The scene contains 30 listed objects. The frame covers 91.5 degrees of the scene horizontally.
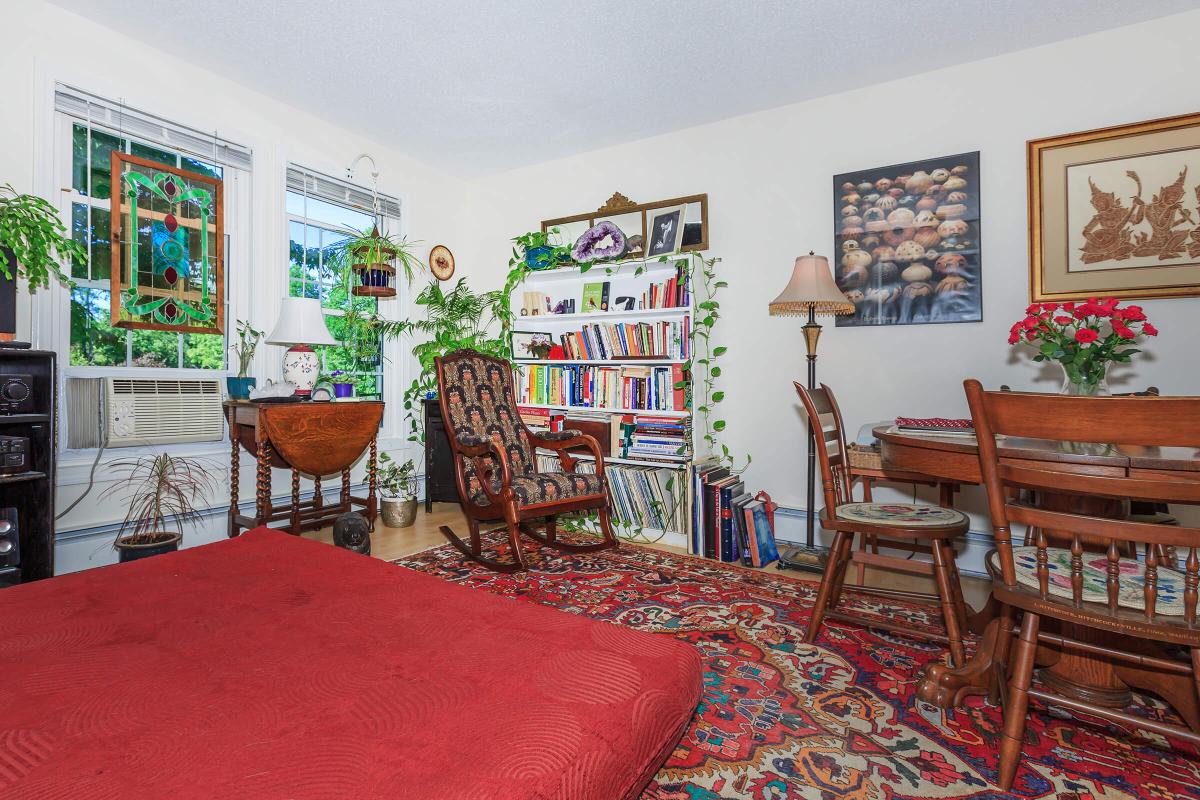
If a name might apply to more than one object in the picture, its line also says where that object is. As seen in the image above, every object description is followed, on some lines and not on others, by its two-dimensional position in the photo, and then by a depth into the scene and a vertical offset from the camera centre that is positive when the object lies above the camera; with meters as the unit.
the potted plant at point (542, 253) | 3.86 +0.98
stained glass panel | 2.84 +0.79
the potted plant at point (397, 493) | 3.67 -0.61
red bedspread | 0.64 -0.39
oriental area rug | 1.31 -0.87
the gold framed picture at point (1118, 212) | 2.49 +0.81
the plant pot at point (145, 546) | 2.50 -0.61
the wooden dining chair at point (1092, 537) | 1.09 -0.30
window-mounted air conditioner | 2.72 -0.04
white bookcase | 3.35 +0.50
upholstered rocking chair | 2.72 -0.33
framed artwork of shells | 2.89 +0.79
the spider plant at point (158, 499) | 2.57 -0.47
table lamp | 3.09 +0.35
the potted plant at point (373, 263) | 3.52 +0.84
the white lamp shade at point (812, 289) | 2.84 +0.53
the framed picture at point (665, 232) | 3.60 +1.04
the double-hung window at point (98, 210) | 2.71 +0.93
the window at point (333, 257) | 3.63 +0.93
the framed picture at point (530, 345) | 3.84 +0.36
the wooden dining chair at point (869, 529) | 1.79 -0.42
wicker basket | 2.53 -0.26
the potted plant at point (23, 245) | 2.00 +0.57
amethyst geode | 3.66 +0.98
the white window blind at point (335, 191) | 3.59 +1.37
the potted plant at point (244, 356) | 3.09 +0.26
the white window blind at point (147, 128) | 2.67 +1.38
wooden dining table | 1.46 -0.74
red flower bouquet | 1.67 +0.15
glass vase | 1.75 +0.02
